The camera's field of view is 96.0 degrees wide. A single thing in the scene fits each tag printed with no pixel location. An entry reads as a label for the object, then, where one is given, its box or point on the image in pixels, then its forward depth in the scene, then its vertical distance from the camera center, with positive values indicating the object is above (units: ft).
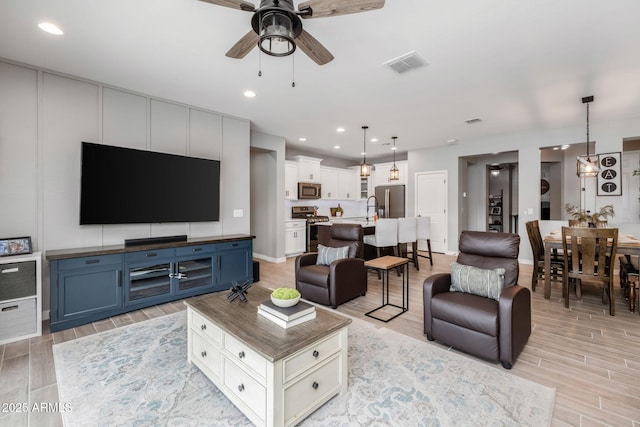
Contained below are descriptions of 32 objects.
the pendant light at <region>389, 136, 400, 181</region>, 19.67 +2.67
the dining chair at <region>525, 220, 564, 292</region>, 13.66 -2.34
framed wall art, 16.58 +2.13
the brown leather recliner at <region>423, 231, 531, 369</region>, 7.42 -2.71
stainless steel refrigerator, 26.35 +0.99
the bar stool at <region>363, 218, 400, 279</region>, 16.37 -1.40
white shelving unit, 8.93 -2.73
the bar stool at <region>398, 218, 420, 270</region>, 17.53 -1.36
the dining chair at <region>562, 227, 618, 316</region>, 10.78 -1.71
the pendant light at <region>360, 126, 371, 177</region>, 17.97 +2.65
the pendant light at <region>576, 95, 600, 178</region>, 13.12 +2.18
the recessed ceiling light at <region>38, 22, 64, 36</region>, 7.94 +5.15
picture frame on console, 9.39 -1.16
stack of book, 6.17 -2.26
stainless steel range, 23.41 -0.59
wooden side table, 10.55 -1.98
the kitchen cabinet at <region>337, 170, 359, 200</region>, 28.04 +2.58
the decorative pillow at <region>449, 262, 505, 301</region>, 8.32 -2.08
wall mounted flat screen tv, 11.21 +1.07
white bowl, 6.53 -2.06
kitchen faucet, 27.81 +0.72
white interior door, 23.85 +0.79
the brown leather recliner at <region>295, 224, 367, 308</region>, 11.68 -2.67
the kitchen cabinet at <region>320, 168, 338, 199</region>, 26.37 +2.69
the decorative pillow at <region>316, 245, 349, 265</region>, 12.78 -1.92
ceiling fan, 5.53 +3.95
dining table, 12.66 -1.66
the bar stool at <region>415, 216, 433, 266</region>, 19.19 -1.17
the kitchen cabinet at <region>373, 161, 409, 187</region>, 26.22 +3.69
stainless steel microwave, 23.88 +1.79
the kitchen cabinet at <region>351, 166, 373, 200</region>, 29.43 +2.61
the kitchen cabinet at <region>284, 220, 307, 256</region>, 22.57 -2.06
